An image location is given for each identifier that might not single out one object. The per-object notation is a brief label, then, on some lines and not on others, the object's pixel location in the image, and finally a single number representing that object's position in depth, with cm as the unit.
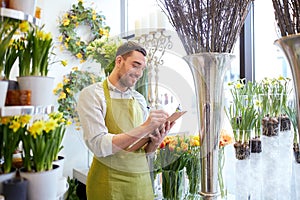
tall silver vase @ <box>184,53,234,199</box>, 90
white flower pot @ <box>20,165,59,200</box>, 77
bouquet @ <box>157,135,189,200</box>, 127
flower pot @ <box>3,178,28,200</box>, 72
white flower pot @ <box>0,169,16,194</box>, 73
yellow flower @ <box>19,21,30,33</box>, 73
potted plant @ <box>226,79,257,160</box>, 117
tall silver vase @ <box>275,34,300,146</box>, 67
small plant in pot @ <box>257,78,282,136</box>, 112
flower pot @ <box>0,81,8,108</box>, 70
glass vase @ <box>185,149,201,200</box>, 130
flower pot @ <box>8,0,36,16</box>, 73
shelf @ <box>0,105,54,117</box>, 70
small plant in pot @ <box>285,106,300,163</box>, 106
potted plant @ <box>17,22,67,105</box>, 78
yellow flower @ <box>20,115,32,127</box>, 74
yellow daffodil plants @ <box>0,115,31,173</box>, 75
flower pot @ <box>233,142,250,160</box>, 117
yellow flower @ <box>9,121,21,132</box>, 74
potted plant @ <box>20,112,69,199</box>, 77
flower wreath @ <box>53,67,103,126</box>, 245
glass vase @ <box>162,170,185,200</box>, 128
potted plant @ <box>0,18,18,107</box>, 71
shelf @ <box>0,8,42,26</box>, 70
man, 106
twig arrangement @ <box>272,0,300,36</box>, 69
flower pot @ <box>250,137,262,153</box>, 115
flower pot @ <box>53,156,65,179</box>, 86
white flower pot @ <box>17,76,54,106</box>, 77
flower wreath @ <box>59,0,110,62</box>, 263
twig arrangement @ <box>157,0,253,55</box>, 89
